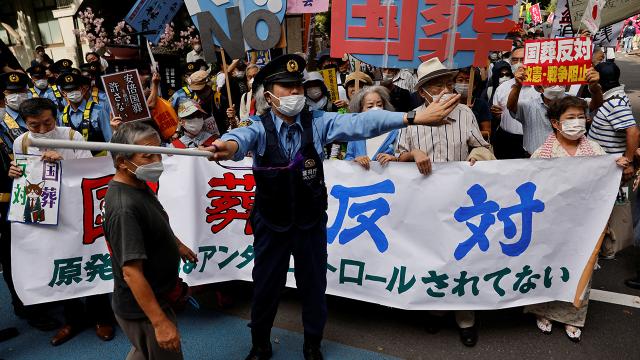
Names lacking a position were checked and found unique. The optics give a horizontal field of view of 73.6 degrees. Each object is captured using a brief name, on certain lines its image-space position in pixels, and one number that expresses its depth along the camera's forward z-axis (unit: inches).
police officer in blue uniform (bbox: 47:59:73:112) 255.8
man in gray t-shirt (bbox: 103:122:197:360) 76.4
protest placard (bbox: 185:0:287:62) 163.3
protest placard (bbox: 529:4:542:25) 596.1
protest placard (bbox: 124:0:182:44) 218.1
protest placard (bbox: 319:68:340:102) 205.0
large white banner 119.5
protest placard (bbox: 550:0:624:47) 229.1
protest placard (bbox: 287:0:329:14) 188.2
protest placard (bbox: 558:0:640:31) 183.9
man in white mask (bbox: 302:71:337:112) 175.5
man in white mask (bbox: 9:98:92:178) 122.9
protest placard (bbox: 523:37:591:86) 139.5
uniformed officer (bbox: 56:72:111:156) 169.8
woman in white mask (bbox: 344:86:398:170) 139.4
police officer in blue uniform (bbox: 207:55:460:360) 99.8
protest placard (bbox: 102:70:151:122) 151.3
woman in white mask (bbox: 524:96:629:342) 120.7
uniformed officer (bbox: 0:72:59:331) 134.9
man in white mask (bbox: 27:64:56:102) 310.4
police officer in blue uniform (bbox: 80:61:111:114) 183.8
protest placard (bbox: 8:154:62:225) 125.7
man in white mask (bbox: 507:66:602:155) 149.3
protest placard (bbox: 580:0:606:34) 169.0
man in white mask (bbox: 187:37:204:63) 432.1
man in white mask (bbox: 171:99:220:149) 159.8
